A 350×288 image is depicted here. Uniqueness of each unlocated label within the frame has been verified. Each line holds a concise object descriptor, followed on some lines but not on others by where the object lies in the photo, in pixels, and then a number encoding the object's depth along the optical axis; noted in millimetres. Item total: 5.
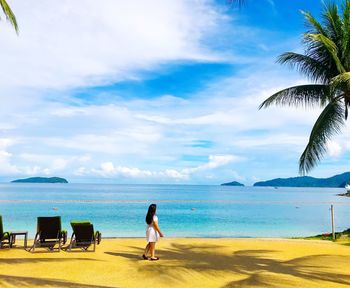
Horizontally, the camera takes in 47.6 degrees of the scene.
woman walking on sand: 8133
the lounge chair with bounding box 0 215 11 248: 8990
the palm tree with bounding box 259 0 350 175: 10414
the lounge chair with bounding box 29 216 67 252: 9023
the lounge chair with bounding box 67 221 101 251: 8906
